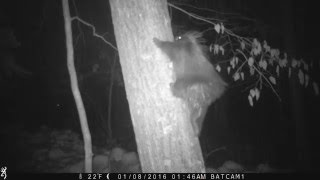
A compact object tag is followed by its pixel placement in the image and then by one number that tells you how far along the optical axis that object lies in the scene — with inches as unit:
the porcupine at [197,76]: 156.4
